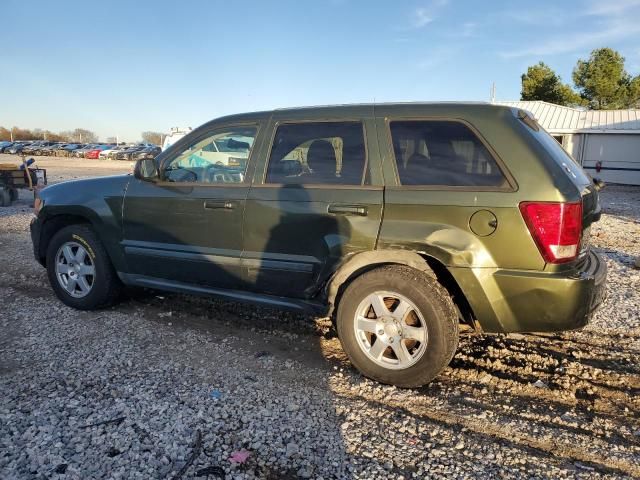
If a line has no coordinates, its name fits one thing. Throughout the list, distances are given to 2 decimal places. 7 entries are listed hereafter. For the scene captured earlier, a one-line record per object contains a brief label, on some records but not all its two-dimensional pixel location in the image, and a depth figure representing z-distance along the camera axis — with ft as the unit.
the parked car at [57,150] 198.08
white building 82.74
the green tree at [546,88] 121.20
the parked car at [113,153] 175.73
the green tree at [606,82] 120.78
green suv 9.73
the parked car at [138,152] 171.59
